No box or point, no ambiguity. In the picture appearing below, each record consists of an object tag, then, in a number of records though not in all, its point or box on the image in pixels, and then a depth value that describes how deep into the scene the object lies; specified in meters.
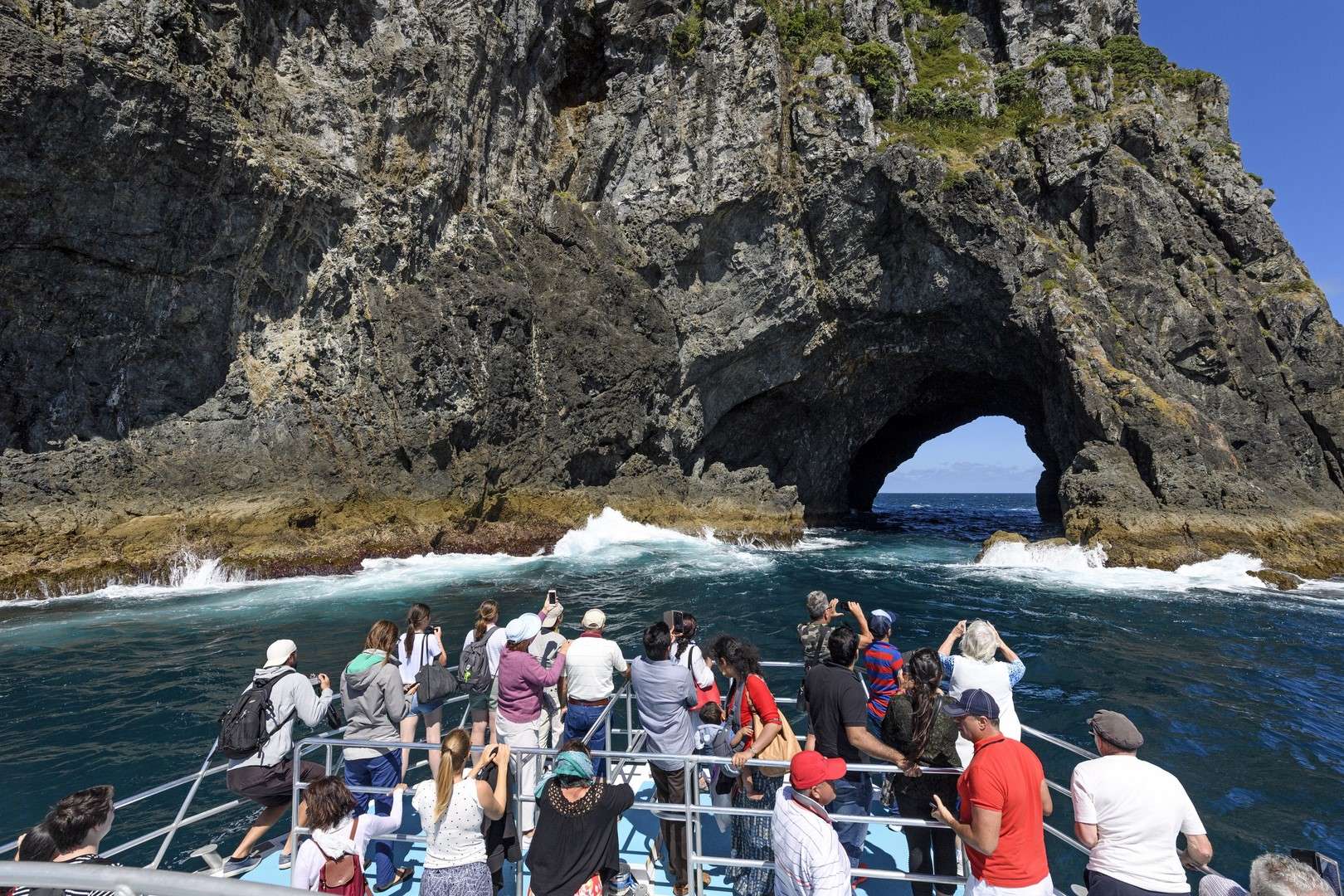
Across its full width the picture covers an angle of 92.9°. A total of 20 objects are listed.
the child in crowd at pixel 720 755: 4.99
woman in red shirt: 4.50
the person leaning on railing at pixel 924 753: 4.36
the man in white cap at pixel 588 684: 5.54
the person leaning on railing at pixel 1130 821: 3.43
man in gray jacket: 4.92
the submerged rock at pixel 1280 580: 21.69
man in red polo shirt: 3.45
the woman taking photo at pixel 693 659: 5.55
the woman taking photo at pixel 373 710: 5.30
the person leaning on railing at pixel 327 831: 3.51
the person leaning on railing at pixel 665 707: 5.17
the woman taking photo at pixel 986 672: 4.83
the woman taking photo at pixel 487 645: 6.01
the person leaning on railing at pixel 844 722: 4.57
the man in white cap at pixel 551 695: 5.82
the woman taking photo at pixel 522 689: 5.55
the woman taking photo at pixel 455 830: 3.75
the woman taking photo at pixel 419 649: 6.31
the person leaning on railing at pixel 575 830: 3.56
